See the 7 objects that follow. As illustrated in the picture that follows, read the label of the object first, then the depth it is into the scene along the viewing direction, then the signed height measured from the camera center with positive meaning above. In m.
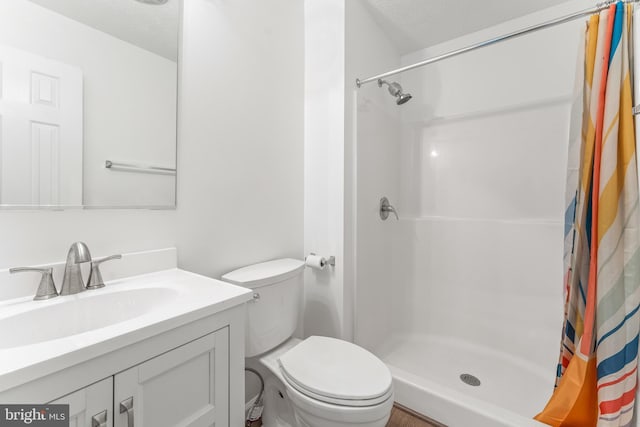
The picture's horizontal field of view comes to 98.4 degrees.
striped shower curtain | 0.93 -0.13
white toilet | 0.93 -0.60
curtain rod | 1.05 +0.77
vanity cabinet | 0.56 -0.42
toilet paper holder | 1.58 -0.27
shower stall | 1.64 -0.04
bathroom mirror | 0.79 +0.37
